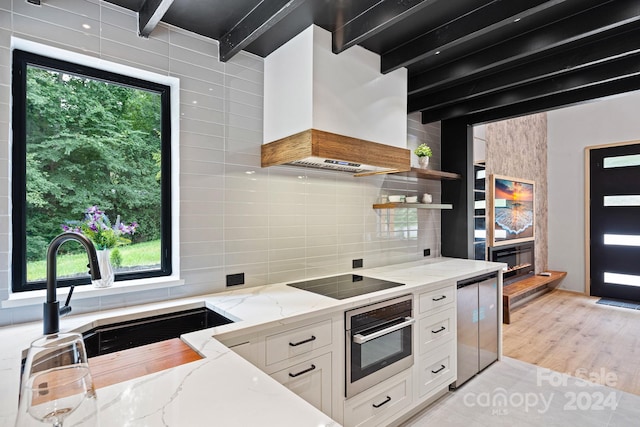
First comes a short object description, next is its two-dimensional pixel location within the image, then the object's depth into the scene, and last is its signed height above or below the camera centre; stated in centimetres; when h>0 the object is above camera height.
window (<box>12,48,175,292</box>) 161 +28
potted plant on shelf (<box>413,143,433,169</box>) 305 +54
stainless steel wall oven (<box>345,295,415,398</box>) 186 -79
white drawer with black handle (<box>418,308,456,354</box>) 232 -87
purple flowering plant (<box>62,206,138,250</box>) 171 -8
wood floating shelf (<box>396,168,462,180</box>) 288 +37
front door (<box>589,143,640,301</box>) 499 -13
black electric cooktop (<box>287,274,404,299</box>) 205 -50
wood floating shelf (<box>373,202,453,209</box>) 281 +7
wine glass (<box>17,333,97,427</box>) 54 -30
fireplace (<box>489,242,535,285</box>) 445 -67
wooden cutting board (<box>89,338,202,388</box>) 108 -54
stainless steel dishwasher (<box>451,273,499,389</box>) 266 -97
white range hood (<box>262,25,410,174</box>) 195 +70
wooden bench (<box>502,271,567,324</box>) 410 -104
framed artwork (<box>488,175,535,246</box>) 440 +4
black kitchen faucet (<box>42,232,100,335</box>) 112 -20
